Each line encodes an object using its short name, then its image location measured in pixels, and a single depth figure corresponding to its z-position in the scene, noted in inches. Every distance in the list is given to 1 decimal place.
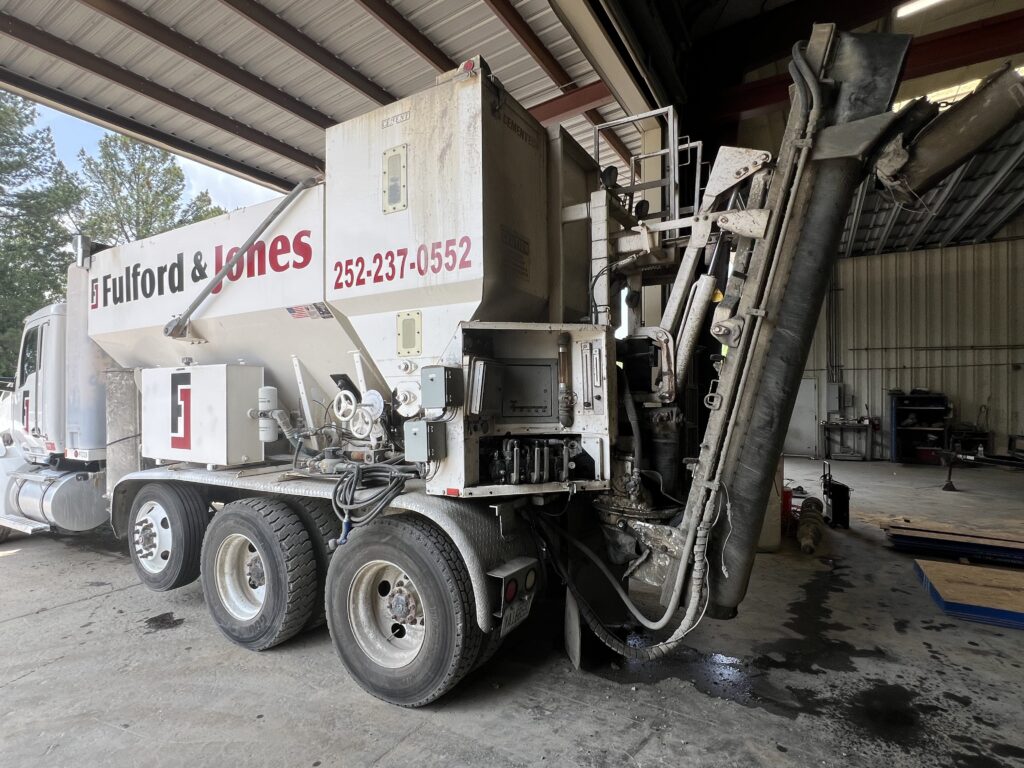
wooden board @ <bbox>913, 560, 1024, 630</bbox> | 169.5
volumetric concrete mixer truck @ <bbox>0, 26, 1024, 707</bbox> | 105.9
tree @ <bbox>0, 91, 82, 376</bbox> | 585.3
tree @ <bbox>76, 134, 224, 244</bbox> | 793.6
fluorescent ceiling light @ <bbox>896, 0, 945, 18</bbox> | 242.4
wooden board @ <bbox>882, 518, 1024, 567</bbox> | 228.1
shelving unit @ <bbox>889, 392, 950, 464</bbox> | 576.1
